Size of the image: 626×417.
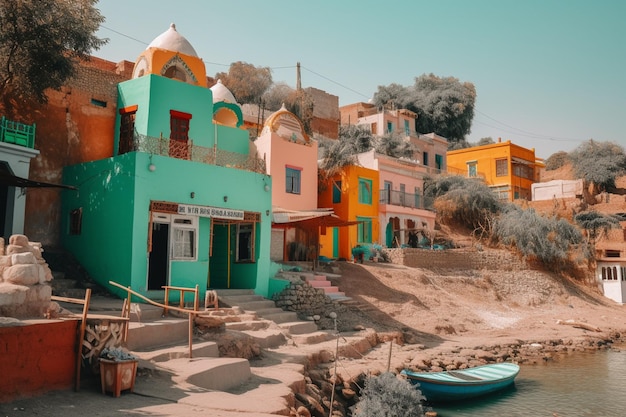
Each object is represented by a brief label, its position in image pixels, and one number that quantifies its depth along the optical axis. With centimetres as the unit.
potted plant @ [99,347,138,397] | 856
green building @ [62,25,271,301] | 1585
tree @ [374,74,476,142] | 5669
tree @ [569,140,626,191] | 4700
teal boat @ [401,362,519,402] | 1382
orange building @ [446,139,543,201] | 4681
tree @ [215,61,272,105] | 4647
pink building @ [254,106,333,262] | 2561
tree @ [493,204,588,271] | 3309
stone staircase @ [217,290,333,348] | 1477
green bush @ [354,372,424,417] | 1067
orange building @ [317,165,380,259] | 2922
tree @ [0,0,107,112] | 1593
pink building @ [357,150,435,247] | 3175
